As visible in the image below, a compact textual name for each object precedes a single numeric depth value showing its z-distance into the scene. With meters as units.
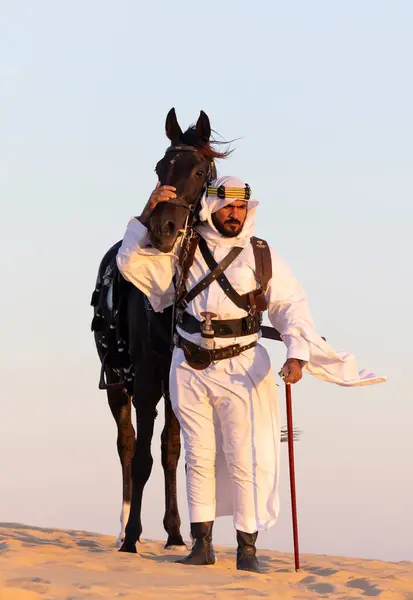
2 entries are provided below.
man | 15.14
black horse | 15.96
